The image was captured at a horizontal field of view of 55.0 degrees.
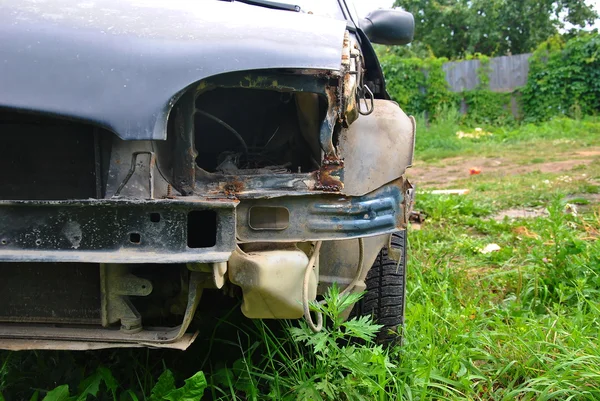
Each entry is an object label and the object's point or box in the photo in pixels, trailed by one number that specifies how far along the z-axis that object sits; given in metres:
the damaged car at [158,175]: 1.42
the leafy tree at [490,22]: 23.19
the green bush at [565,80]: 14.20
